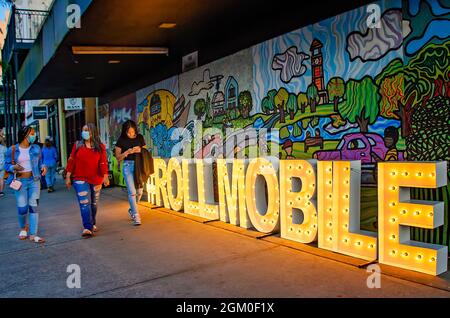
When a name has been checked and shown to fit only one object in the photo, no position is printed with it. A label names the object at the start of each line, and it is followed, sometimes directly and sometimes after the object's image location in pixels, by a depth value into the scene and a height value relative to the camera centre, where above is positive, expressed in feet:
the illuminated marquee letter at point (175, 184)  27.37 -2.95
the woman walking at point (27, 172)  21.27 -1.45
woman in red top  21.95 -1.43
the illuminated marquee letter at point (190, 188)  26.51 -3.10
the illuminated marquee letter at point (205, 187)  25.40 -2.91
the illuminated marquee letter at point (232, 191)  22.43 -2.91
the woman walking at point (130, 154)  24.89 -0.75
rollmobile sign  14.62 -2.92
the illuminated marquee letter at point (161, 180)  29.19 -2.79
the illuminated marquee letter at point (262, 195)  20.35 -2.87
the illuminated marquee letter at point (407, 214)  14.28 -2.85
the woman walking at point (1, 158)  39.88 -1.27
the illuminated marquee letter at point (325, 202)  17.46 -2.78
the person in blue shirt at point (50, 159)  45.88 -1.74
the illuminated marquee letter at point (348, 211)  16.65 -3.05
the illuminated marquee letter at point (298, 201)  18.34 -2.88
